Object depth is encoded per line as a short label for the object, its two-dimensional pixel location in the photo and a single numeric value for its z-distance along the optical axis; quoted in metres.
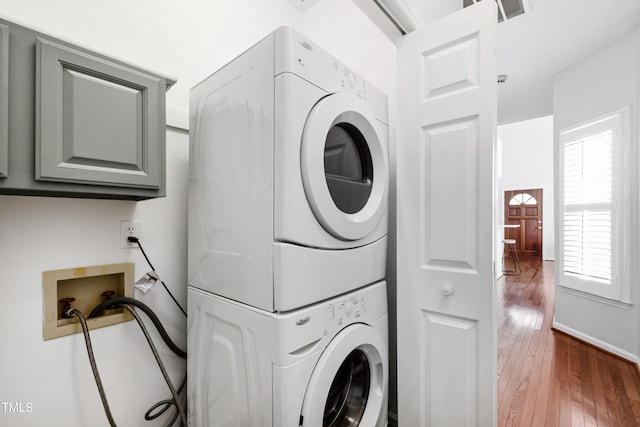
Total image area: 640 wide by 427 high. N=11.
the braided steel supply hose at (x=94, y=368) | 1.00
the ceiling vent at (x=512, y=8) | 1.92
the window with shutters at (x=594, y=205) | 2.47
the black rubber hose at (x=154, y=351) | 1.11
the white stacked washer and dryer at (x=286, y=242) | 0.84
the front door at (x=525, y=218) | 7.67
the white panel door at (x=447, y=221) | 1.11
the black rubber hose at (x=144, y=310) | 1.09
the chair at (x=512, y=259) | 5.93
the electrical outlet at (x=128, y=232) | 1.16
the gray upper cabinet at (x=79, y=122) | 0.76
